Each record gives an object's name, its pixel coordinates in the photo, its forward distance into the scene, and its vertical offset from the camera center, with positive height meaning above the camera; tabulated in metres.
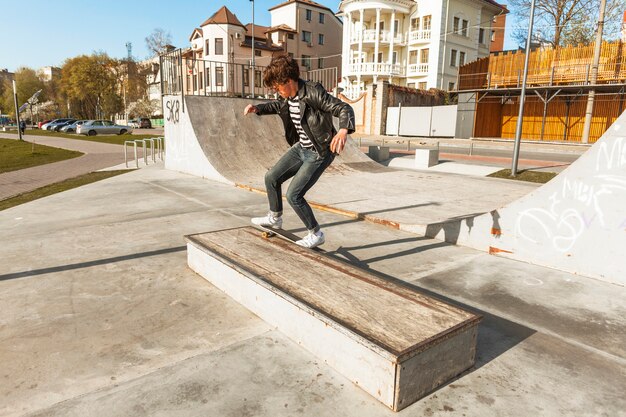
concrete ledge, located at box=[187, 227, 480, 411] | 2.04 -1.03
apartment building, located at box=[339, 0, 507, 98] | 41.28 +9.88
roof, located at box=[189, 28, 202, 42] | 59.47 +13.92
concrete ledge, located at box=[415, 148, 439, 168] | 13.42 -0.74
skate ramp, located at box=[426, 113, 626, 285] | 3.48 -0.76
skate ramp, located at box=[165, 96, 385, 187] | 10.16 -0.35
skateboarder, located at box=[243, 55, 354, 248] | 3.55 +0.02
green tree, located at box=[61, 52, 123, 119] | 67.56 +7.29
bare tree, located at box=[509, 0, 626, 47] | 31.37 +9.28
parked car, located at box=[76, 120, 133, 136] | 39.44 -0.34
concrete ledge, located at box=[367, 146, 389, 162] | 14.91 -0.69
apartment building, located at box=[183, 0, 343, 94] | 55.22 +13.29
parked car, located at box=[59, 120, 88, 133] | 45.03 -0.46
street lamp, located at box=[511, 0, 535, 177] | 11.53 +0.18
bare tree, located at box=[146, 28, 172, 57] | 69.31 +13.77
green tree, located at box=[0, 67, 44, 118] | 81.12 +7.36
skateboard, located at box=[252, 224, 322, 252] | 3.97 -1.01
